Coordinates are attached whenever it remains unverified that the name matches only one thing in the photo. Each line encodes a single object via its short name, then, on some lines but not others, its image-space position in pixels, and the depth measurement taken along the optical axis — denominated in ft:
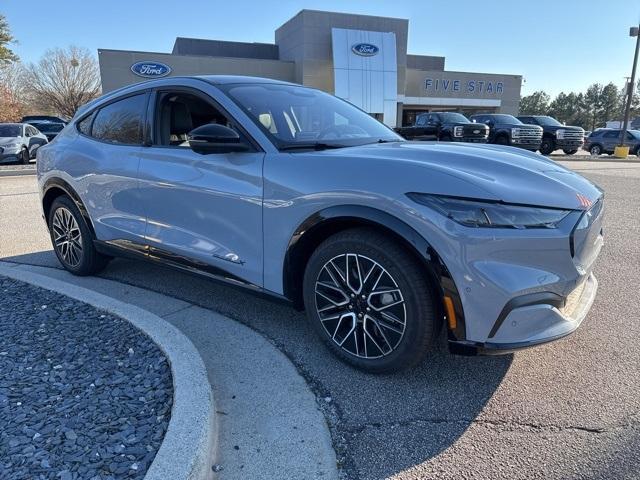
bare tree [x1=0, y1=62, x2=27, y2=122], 126.21
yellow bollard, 77.05
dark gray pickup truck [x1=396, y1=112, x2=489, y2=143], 58.18
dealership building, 109.91
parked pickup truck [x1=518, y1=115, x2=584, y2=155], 70.74
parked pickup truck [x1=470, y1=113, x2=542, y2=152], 64.27
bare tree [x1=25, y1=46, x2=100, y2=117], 167.63
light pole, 73.87
